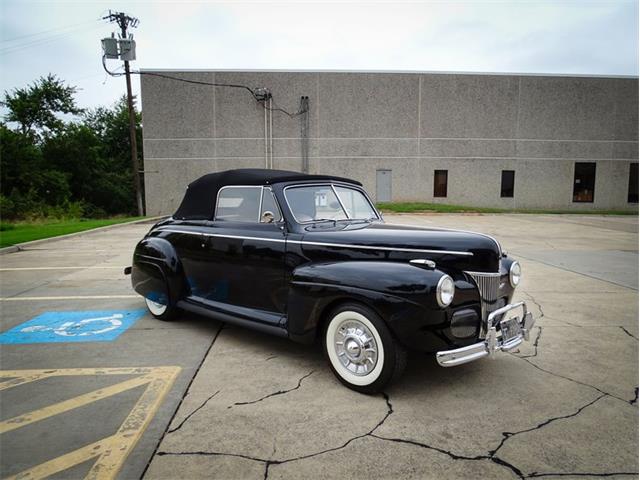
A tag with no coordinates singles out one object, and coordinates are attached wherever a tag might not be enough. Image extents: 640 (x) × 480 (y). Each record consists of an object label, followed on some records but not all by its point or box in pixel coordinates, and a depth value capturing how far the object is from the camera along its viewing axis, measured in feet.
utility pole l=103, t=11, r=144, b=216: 76.19
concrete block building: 77.97
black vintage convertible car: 9.93
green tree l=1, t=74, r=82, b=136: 122.01
